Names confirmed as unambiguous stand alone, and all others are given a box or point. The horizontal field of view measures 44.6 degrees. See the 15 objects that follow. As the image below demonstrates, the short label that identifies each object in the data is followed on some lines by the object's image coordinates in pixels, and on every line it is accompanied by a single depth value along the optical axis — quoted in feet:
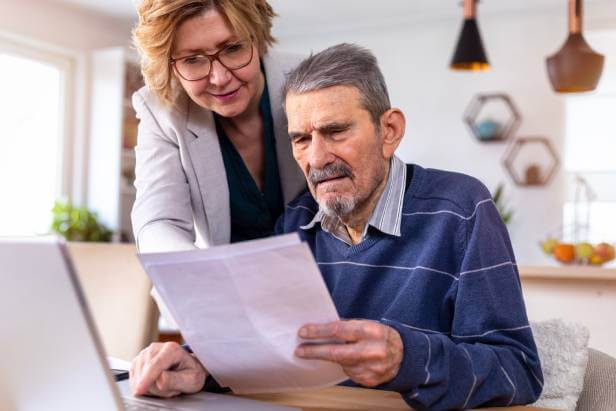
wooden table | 3.52
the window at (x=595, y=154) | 19.04
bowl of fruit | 12.45
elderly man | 3.55
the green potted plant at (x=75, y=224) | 18.76
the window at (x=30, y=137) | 18.47
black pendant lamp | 15.17
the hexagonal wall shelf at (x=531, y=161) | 19.54
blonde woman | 5.08
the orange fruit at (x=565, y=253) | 13.06
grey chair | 4.30
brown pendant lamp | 11.84
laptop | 2.45
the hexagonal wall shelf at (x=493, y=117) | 19.97
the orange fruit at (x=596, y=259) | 12.52
